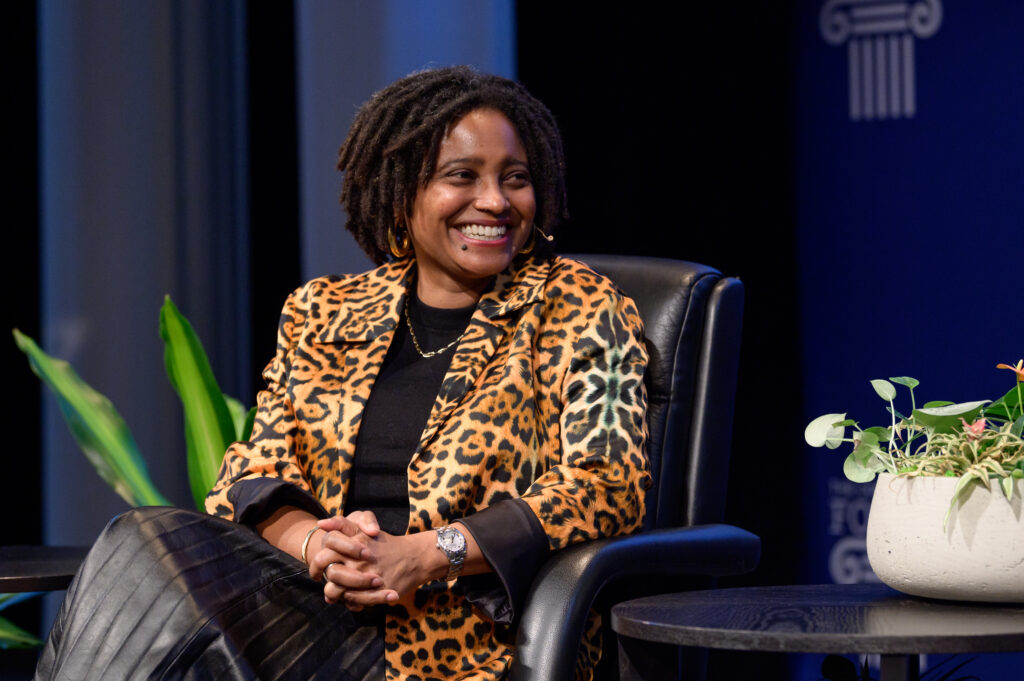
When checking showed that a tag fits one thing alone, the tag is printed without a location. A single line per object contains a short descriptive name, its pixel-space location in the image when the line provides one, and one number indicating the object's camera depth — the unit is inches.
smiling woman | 207.9
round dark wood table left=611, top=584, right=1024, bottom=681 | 196.0
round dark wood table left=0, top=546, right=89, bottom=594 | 214.8
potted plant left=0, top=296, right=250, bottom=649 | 235.7
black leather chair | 211.7
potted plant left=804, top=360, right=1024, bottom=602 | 199.8
